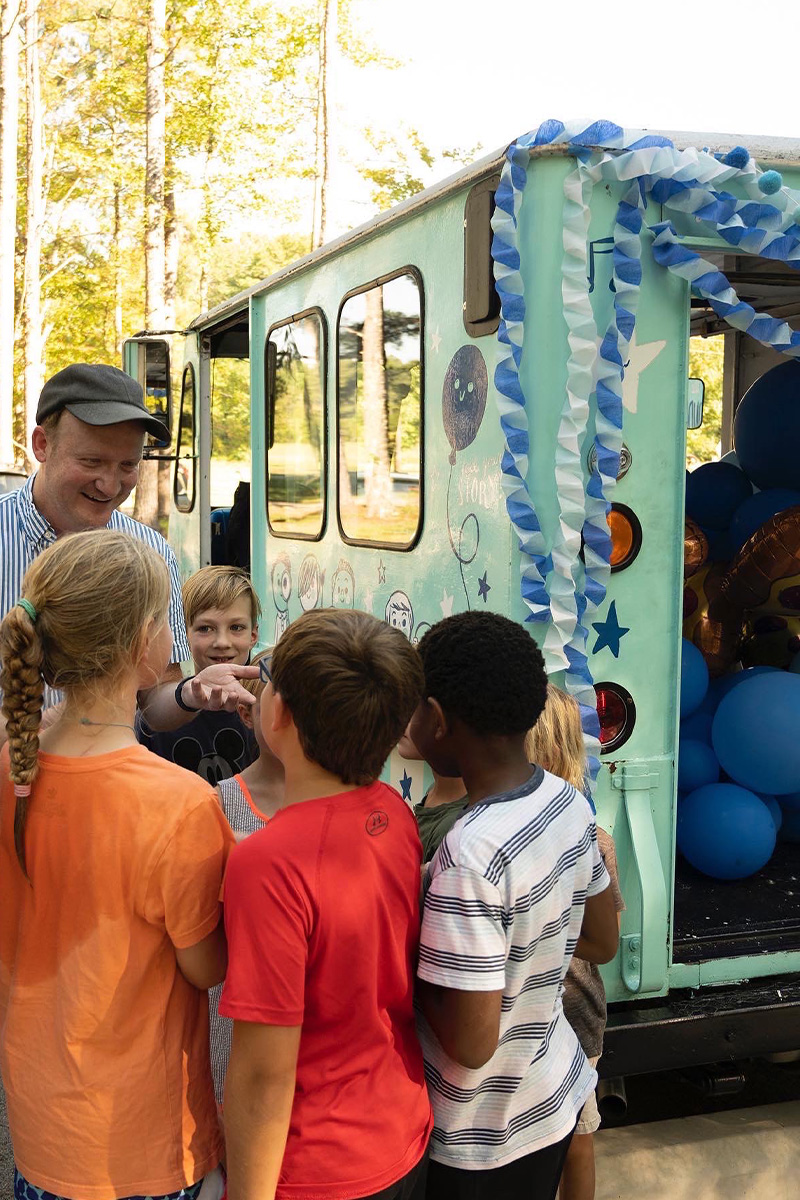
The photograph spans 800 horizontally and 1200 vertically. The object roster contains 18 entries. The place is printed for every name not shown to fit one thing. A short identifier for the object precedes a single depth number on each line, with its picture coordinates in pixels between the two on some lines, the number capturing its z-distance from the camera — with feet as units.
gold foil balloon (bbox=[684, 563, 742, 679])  15.79
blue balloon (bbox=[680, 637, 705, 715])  13.50
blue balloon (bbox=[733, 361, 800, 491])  15.16
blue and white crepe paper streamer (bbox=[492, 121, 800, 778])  9.12
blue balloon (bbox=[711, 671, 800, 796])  12.74
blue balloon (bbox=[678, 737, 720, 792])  13.67
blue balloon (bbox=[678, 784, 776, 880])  12.44
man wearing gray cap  9.21
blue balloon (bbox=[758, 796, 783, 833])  13.71
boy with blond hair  10.93
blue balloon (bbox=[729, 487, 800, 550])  15.67
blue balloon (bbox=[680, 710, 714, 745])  14.40
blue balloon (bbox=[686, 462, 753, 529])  16.75
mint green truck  9.21
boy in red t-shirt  5.47
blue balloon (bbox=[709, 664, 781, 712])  13.96
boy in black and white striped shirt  6.00
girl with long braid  5.88
